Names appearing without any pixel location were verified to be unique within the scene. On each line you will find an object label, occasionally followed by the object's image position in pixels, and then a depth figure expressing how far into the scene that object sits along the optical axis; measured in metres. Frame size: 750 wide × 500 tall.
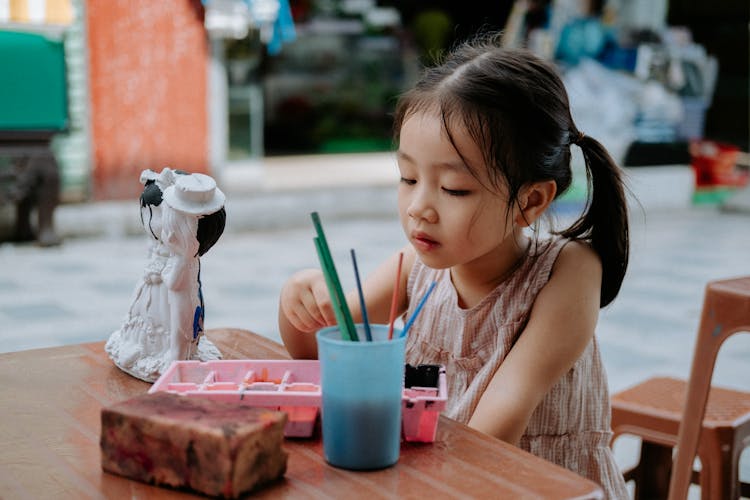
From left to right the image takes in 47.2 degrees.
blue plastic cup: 0.82
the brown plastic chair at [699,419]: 1.54
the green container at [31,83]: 4.98
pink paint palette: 0.92
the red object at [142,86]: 5.99
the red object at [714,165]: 9.02
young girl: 1.10
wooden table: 0.81
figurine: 1.06
